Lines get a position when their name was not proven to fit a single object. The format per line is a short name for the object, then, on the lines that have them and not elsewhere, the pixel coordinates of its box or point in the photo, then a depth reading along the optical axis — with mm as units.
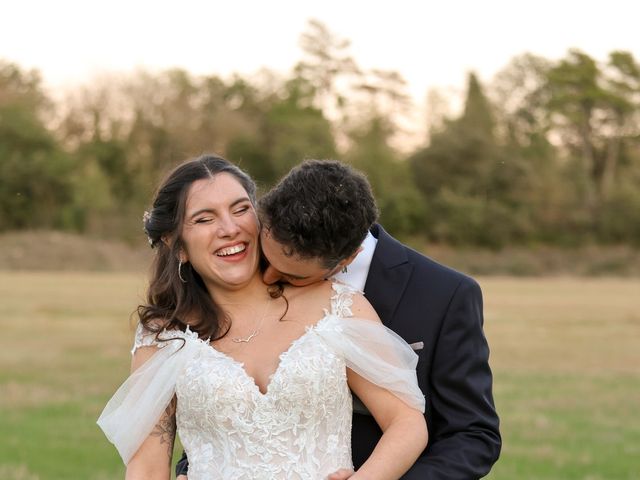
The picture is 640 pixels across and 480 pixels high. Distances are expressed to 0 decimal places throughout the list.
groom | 4004
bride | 4266
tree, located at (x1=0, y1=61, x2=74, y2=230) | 63781
